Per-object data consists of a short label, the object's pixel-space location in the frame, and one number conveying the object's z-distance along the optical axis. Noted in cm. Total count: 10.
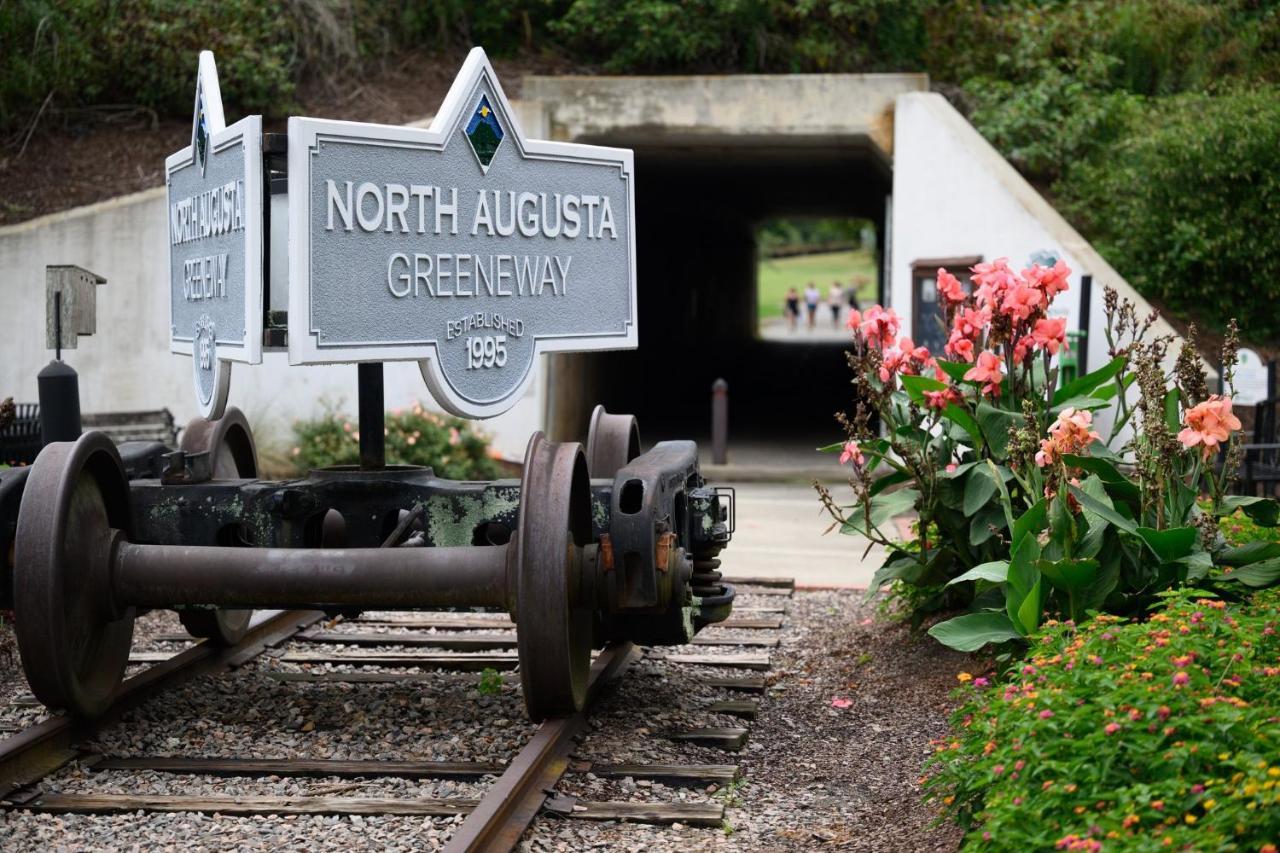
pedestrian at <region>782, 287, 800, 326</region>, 5156
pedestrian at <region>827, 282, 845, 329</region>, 5350
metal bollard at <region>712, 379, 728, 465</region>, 1515
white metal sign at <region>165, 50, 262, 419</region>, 533
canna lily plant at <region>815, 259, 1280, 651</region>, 547
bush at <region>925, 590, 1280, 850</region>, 343
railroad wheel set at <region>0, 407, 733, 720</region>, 530
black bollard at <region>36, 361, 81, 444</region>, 822
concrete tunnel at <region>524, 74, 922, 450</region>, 1416
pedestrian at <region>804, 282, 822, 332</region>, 5131
